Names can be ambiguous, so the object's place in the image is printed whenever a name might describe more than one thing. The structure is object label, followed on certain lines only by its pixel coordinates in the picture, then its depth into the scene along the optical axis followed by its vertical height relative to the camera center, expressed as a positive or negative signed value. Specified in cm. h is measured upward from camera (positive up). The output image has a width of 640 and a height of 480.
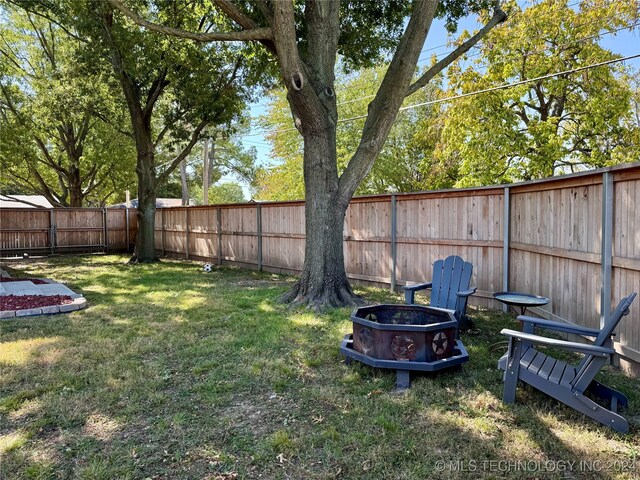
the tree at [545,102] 1121 +383
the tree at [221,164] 2683 +467
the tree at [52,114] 1155 +370
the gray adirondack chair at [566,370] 226 -89
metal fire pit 296 -89
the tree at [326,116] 514 +154
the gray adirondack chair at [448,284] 434 -60
